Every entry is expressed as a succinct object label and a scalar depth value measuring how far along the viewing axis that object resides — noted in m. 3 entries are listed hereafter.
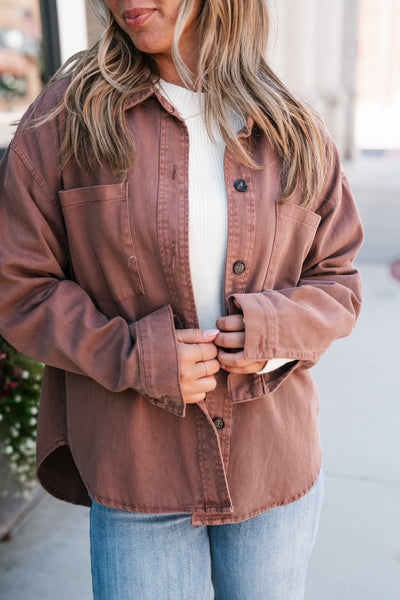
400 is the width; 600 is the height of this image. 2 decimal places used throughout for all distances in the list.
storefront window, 3.91
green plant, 2.51
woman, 1.40
